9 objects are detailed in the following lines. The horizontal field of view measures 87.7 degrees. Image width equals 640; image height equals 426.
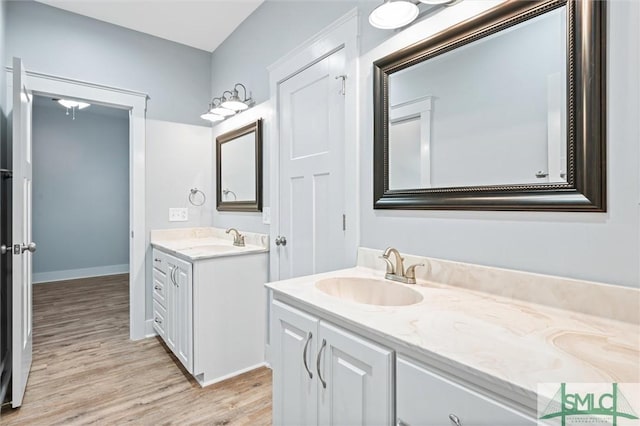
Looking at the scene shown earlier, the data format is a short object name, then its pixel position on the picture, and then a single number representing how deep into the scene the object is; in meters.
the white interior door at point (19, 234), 1.82
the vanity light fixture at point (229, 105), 2.66
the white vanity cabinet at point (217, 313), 2.17
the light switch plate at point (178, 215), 3.16
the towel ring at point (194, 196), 3.27
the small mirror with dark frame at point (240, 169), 2.61
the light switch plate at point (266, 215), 2.49
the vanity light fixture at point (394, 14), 1.38
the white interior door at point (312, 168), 1.89
